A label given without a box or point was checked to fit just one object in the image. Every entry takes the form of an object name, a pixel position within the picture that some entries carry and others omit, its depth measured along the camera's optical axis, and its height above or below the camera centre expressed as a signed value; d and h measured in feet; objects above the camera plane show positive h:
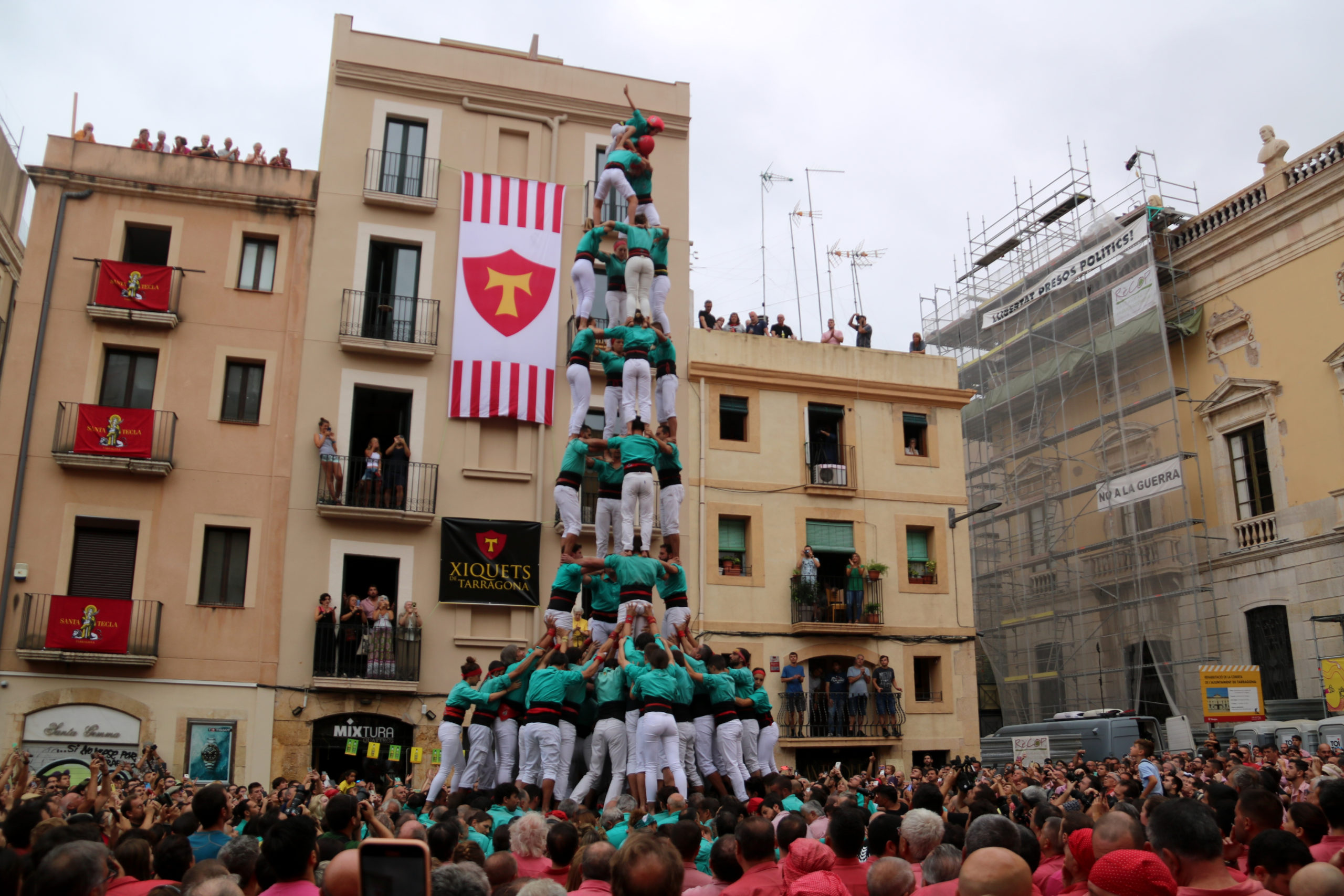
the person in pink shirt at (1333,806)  20.21 -1.35
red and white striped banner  90.12 +34.41
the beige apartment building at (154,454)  77.10 +19.50
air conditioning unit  99.91 +22.13
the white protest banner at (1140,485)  94.12 +20.60
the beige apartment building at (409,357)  81.71 +28.61
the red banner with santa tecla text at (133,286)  84.17 +32.34
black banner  85.46 +12.39
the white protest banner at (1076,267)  101.91 +42.97
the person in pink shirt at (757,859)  19.15 -2.21
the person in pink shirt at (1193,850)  15.31 -1.62
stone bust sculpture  95.20 +48.03
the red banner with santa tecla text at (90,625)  76.43 +6.81
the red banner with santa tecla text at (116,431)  81.10 +20.88
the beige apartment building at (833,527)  93.76 +17.31
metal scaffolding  96.99 +23.11
